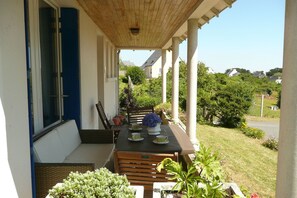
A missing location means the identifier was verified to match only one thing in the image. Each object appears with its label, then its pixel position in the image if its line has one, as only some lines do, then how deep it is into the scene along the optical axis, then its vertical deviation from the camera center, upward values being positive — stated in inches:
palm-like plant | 47.3 -23.0
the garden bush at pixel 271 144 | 284.3 -84.2
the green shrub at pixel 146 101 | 402.2 -35.2
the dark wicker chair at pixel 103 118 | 166.6 -28.7
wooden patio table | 92.3 -29.6
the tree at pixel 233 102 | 404.2 -36.2
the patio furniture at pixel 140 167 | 70.4 -29.7
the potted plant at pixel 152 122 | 115.5 -21.8
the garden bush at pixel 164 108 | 280.3 -34.7
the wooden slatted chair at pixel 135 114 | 217.2 -32.5
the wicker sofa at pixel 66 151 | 76.4 -33.3
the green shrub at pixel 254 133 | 349.7 -85.1
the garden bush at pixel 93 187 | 45.1 -23.1
